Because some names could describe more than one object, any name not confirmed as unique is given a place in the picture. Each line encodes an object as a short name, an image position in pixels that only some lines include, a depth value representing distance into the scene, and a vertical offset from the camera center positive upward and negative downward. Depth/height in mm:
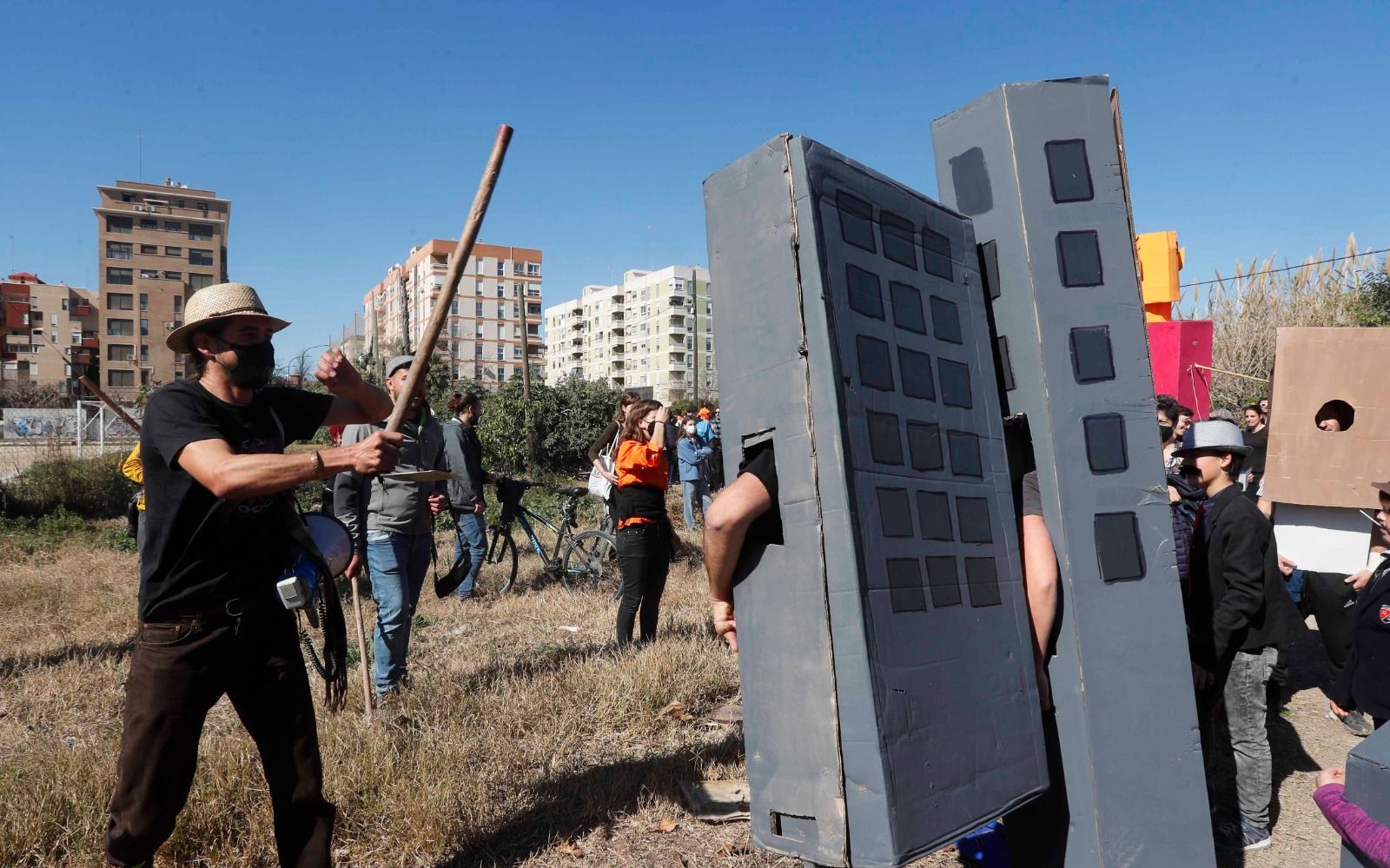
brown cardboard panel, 4812 +427
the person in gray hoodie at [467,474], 7668 +788
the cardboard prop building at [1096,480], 2496 +96
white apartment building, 115812 +31467
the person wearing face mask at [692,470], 13211 +1150
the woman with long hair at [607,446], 8281 +1068
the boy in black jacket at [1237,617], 3699 -498
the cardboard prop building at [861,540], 2016 -22
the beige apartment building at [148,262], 84312 +32912
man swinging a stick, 2539 +0
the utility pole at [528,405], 23147 +4067
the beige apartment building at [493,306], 114938 +34370
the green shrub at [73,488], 13953 +1782
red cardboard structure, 7207 +1263
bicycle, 9305 +65
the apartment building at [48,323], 85375 +27959
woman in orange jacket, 6098 +143
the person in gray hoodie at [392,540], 5008 +183
